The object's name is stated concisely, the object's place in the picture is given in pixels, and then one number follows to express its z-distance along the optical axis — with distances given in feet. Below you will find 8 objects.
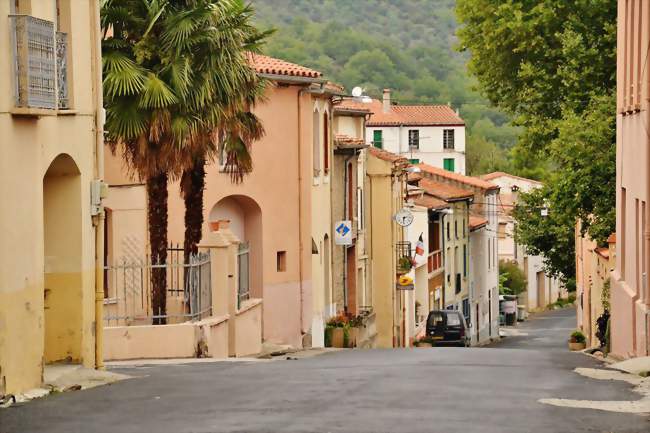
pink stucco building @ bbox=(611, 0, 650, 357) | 80.28
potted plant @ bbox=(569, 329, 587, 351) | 167.92
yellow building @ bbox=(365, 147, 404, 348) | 169.48
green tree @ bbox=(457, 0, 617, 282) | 111.86
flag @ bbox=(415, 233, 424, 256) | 169.07
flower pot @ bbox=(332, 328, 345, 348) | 140.15
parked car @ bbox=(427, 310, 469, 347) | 185.78
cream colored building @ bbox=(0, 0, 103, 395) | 51.93
